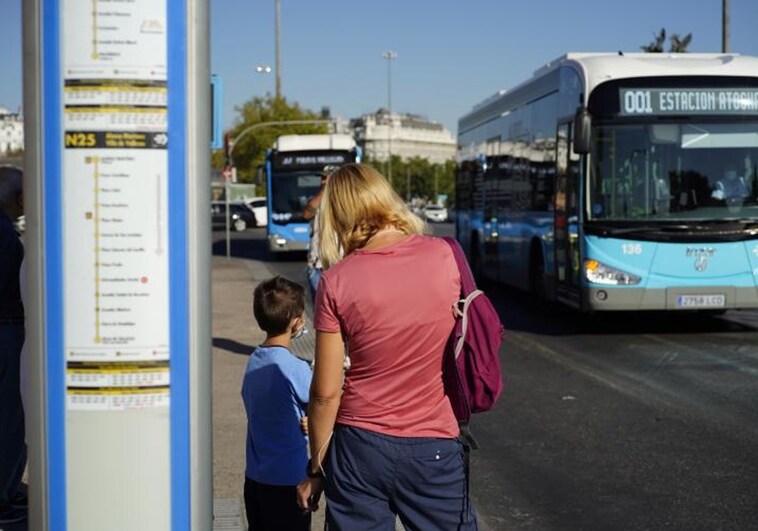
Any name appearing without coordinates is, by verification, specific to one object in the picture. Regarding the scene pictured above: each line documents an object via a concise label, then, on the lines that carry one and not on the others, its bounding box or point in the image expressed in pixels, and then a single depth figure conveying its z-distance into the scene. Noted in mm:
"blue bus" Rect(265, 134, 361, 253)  32281
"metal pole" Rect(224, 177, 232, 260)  30512
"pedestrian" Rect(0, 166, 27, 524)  6012
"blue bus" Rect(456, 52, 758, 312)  14219
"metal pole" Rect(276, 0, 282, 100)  66062
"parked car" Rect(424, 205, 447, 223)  89681
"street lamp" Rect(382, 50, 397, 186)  111500
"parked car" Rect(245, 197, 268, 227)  68438
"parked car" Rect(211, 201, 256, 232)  64625
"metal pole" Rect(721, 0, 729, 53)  32094
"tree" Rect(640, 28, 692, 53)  47900
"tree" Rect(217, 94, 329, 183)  74312
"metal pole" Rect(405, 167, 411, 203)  139212
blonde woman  3719
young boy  4480
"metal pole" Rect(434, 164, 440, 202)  138488
